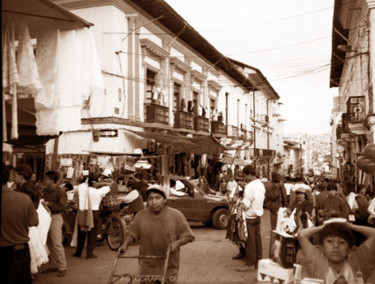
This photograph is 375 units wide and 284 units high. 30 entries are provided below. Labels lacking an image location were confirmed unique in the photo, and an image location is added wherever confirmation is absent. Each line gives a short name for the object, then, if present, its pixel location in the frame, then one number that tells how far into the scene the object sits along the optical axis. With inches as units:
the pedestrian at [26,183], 279.0
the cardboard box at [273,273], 144.3
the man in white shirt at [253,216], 351.9
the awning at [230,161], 1187.9
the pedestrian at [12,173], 303.4
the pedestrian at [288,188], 489.0
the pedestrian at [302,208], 313.4
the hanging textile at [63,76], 197.8
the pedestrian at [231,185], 740.9
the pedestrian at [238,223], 359.3
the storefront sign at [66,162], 639.1
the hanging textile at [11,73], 173.2
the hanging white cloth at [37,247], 273.3
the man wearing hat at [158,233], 197.0
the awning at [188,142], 771.5
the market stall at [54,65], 182.7
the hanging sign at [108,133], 713.4
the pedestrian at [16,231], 195.2
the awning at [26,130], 234.1
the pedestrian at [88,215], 387.2
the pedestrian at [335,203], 372.8
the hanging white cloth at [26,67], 181.5
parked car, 574.2
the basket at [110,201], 422.0
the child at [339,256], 153.2
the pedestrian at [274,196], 455.8
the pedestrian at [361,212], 386.0
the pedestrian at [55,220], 321.1
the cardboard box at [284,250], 147.0
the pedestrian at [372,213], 332.5
